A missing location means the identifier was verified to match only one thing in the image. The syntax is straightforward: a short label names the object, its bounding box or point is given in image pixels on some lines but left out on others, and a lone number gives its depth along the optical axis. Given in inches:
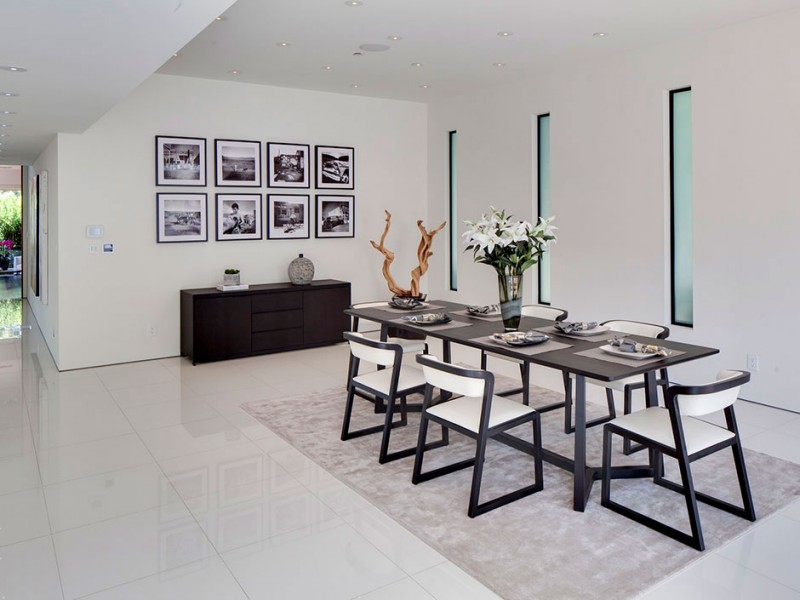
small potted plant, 284.5
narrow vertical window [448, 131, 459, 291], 339.3
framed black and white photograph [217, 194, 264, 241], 290.4
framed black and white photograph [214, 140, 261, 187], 287.6
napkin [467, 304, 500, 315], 197.3
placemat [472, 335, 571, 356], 145.5
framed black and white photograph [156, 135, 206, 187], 273.7
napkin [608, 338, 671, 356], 139.7
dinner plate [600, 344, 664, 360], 137.7
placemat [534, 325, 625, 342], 161.2
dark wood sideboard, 271.1
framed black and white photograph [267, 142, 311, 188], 301.7
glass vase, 167.5
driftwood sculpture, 326.3
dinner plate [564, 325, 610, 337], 162.7
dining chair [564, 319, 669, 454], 161.3
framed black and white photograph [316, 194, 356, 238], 320.5
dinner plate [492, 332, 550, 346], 151.4
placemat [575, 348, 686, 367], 134.3
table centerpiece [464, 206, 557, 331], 163.8
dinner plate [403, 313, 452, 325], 179.6
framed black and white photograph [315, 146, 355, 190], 317.1
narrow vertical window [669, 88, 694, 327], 228.5
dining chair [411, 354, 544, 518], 132.0
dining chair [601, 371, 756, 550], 118.6
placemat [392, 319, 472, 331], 174.9
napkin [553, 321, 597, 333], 165.0
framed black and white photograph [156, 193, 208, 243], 276.2
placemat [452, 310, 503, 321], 192.7
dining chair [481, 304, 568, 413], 199.8
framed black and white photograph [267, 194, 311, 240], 304.5
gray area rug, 109.2
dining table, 132.3
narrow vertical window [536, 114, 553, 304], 283.0
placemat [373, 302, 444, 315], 203.9
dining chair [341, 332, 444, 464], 161.0
